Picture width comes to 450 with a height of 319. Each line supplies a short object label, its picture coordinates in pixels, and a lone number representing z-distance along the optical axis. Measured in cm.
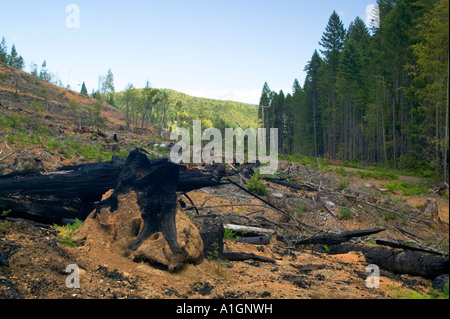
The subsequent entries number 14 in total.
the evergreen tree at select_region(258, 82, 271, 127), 7750
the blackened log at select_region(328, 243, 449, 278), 502
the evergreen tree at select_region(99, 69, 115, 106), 8800
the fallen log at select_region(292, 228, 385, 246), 740
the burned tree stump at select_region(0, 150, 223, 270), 480
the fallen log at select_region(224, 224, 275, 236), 845
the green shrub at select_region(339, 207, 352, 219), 1198
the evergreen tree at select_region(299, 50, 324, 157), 5849
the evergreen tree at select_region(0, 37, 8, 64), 5948
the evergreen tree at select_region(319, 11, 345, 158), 5062
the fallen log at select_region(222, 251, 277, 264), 579
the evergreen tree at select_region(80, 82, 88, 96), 10104
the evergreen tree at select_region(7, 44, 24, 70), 7288
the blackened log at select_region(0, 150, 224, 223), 552
